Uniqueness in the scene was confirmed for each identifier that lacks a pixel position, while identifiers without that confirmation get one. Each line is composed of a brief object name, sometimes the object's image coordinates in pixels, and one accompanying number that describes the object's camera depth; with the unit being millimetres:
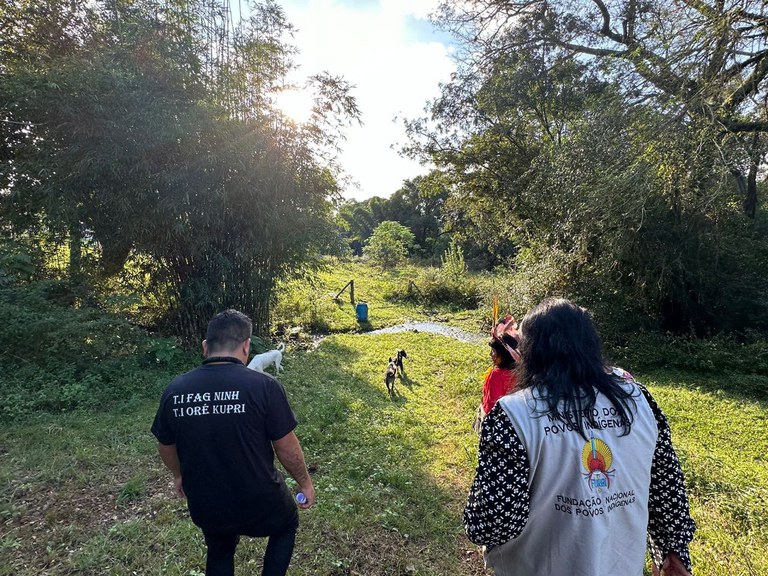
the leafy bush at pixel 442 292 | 13625
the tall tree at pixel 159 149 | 4941
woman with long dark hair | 1028
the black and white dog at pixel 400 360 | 5898
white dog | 5139
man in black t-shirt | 1382
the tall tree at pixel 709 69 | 4531
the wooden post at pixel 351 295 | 12413
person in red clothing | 1994
